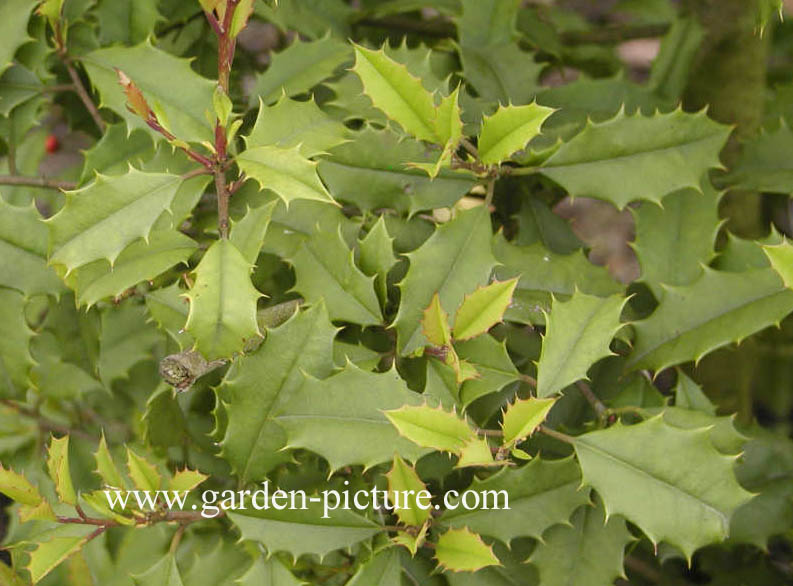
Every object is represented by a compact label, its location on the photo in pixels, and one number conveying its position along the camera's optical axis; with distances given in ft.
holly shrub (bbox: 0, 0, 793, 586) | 3.29
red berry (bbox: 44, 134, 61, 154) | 4.27
